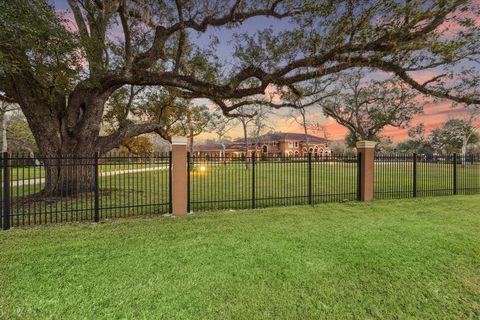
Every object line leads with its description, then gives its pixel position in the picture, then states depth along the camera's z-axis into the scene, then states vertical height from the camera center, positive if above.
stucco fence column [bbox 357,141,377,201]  9.85 -0.42
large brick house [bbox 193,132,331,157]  66.00 +4.20
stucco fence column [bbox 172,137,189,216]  7.57 -0.50
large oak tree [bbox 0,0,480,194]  7.06 +3.41
